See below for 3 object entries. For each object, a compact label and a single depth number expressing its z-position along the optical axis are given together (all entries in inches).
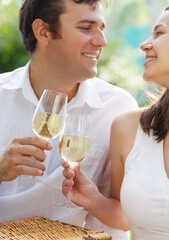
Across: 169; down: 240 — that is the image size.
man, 113.5
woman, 92.9
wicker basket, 81.1
